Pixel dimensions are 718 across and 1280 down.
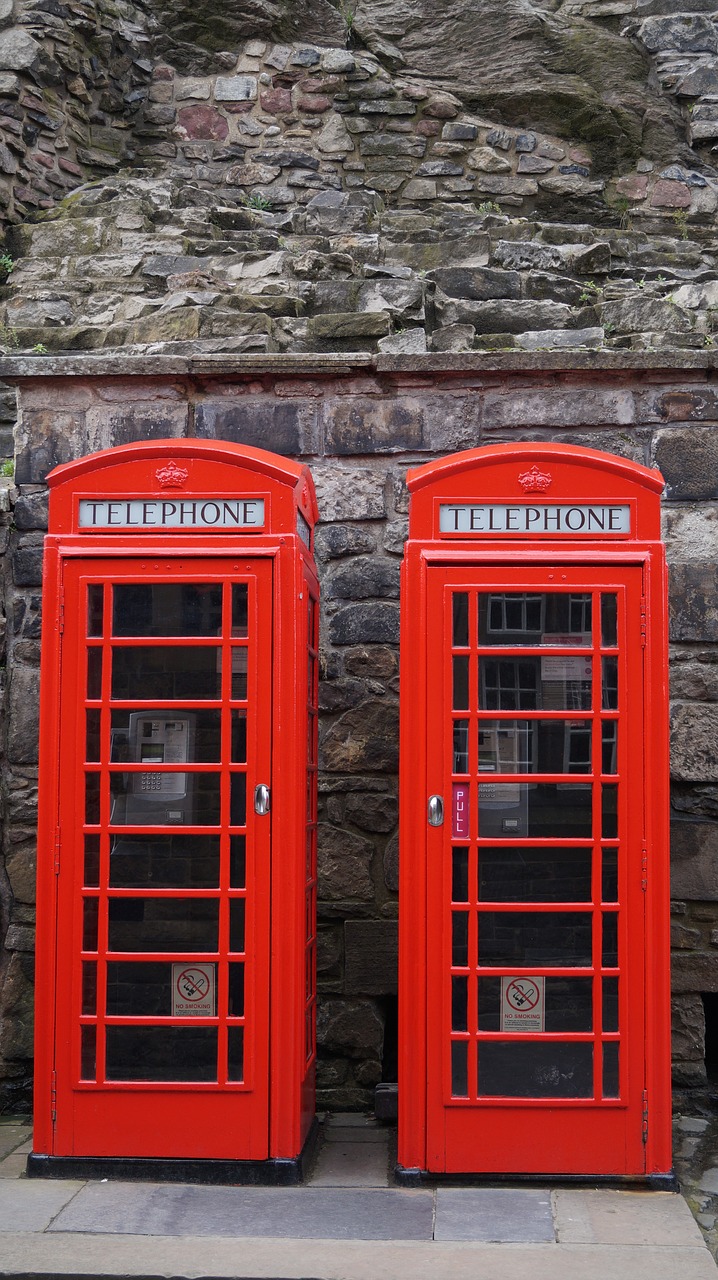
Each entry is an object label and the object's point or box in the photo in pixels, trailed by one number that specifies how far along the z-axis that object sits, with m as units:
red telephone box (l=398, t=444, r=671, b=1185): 3.97
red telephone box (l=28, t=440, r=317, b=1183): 4.00
